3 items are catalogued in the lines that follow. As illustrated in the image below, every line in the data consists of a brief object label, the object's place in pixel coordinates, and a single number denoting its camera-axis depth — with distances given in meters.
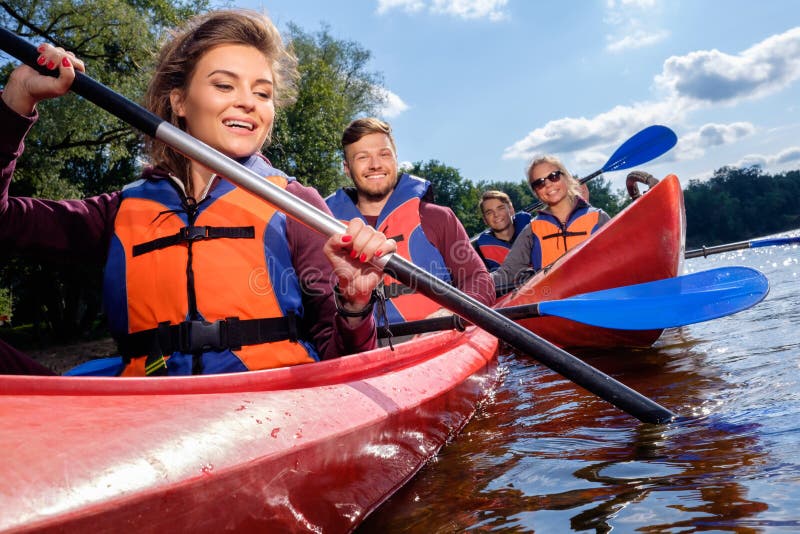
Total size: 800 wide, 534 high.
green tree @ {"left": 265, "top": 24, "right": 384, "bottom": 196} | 16.25
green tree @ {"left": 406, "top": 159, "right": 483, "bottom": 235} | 51.31
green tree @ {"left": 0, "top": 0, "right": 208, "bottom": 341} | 10.15
